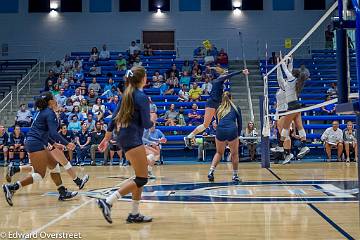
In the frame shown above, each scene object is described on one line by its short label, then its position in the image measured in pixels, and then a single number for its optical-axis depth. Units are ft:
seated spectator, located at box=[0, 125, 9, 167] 50.78
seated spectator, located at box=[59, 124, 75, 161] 50.30
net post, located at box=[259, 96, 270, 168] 41.19
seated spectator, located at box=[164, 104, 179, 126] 53.85
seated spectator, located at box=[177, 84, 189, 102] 59.77
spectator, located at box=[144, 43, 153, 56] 75.46
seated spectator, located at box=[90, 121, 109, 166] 49.42
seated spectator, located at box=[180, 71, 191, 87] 64.83
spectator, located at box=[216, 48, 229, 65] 71.56
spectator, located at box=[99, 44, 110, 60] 75.36
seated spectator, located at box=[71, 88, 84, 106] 58.95
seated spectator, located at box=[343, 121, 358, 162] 47.60
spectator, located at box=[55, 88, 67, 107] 58.95
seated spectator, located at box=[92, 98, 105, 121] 54.49
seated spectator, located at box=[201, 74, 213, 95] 61.35
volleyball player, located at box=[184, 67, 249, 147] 30.58
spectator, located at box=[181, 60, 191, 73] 68.80
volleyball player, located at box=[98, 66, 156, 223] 16.66
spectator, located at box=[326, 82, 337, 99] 50.73
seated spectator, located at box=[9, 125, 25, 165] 50.41
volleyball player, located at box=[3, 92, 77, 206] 21.84
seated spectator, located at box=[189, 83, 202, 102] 59.82
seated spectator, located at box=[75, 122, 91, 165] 49.83
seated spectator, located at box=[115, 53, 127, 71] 71.31
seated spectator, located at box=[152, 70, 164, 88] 64.75
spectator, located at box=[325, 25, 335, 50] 75.07
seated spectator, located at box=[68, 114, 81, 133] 52.22
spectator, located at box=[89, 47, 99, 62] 73.82
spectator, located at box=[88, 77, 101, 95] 63.44
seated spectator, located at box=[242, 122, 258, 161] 49.79
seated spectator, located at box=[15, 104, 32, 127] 56.24
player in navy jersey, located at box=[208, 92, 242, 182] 29.04
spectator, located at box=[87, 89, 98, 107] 60.18
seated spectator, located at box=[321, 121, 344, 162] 48.08
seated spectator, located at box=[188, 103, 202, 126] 54.44
